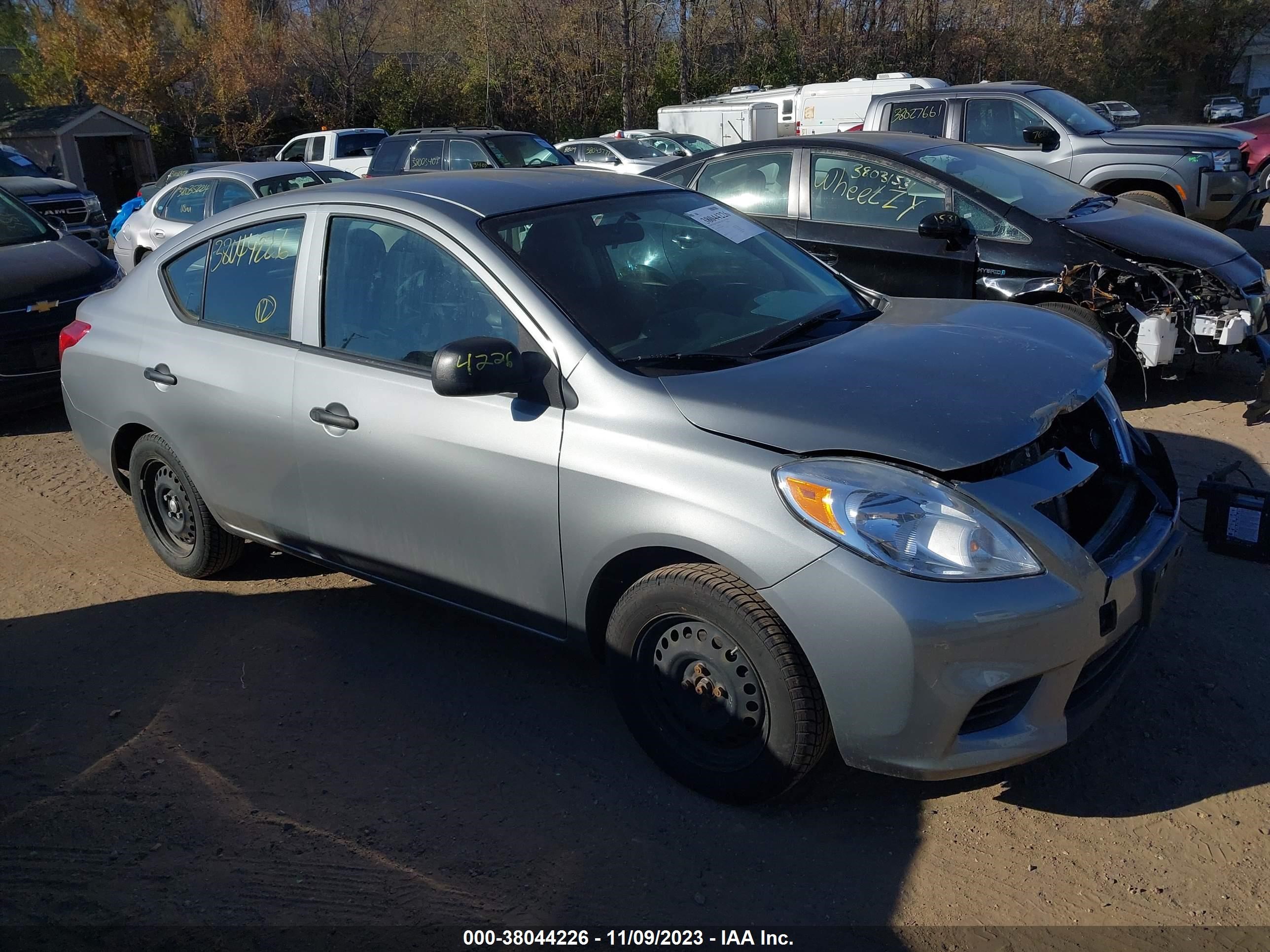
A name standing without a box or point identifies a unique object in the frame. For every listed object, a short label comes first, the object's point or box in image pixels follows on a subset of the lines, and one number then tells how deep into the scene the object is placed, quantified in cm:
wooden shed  2780
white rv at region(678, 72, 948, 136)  1997
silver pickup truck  1080
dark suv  1541
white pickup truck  2011
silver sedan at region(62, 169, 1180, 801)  277
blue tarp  1409
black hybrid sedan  653
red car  1695
